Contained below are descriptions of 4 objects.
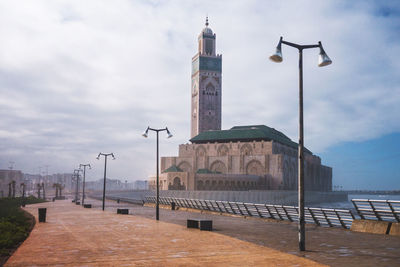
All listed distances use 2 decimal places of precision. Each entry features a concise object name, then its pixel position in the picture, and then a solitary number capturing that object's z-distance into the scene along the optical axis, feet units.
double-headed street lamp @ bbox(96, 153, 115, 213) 154.10
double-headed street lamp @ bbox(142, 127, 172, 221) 102.02
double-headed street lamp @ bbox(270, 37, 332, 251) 42.55
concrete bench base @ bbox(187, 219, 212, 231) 64.18
